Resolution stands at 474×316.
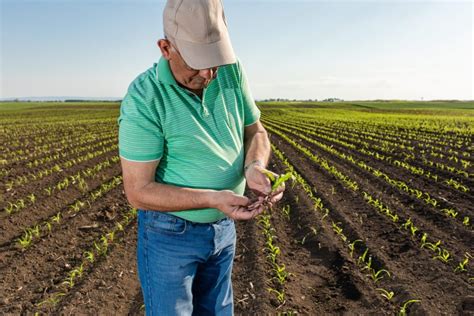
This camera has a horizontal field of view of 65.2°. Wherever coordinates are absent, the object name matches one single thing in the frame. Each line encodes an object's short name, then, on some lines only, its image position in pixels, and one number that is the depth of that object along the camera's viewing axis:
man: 1.49
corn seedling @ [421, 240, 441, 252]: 4.43
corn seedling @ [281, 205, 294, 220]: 5.91
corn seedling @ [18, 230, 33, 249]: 4.74
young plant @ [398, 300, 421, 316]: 3.32
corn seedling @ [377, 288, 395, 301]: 3.57
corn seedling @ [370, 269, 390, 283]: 3.91
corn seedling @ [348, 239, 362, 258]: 4.49
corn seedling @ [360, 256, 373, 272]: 4.11
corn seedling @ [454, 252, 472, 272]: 4.02
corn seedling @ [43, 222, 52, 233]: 5.21
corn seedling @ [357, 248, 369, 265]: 4.20
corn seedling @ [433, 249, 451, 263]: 4.23
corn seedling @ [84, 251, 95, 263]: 4.38
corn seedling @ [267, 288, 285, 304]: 3.59
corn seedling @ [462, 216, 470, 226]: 5.27
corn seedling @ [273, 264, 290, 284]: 3.88
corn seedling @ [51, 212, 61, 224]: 5.57
